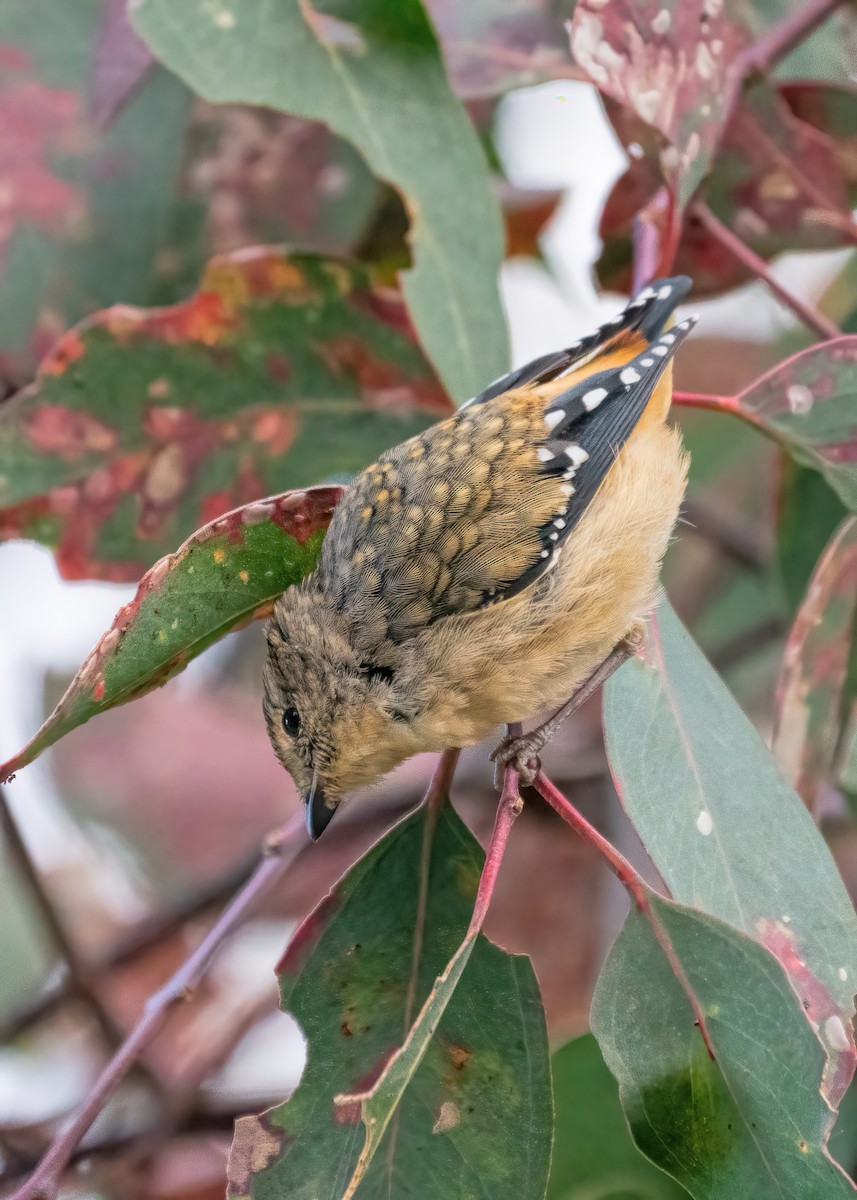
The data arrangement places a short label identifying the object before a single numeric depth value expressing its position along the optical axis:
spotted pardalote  2.30
